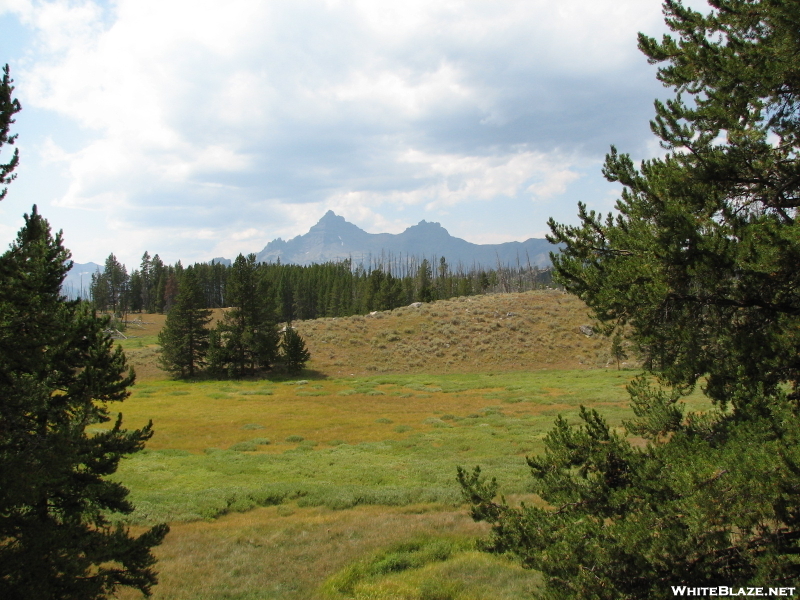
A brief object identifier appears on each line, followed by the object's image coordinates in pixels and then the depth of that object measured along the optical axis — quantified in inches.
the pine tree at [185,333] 2052.2
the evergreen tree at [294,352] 2100.1
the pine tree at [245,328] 2033.7
